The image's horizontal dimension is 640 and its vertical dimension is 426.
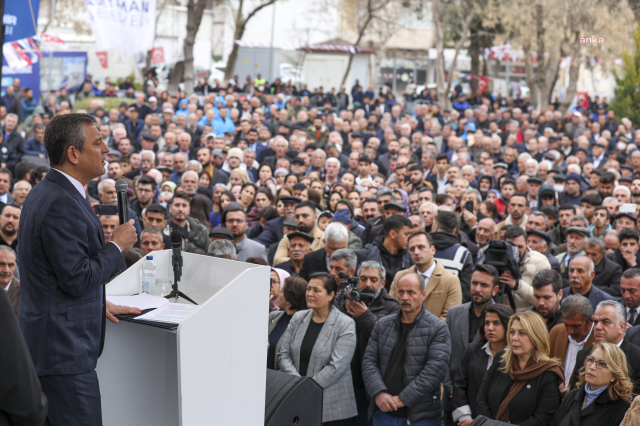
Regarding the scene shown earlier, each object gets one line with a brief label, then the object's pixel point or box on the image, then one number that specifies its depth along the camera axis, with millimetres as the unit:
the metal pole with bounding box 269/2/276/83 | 32244
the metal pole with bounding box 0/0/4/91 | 6363
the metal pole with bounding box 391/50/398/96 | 38250
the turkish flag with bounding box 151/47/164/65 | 31070
